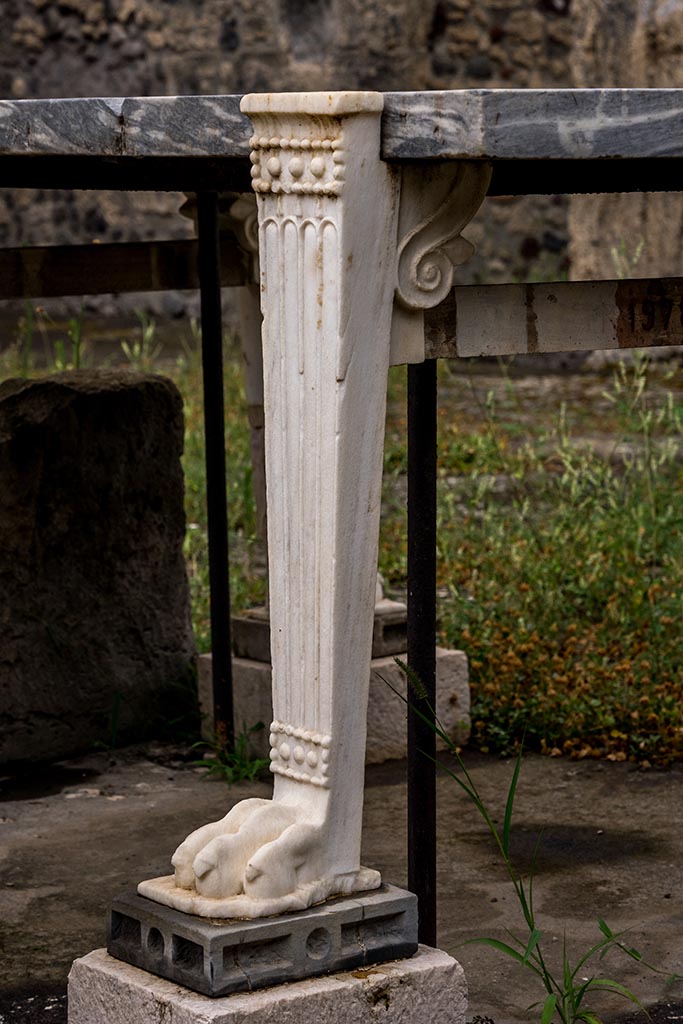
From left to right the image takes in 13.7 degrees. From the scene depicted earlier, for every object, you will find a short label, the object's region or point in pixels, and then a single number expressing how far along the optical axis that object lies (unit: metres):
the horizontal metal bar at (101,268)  8.13
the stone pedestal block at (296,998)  4.24
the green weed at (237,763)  7.98
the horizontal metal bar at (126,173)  5.89
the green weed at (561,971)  4.72
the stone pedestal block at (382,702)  8.17
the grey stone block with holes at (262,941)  4.25
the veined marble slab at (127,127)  4.67
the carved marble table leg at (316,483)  4.27
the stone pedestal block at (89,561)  8.15
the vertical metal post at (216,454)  7.87
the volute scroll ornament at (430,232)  4.41
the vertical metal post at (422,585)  4.86
